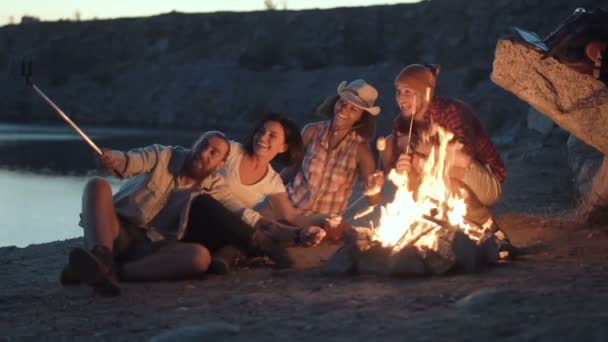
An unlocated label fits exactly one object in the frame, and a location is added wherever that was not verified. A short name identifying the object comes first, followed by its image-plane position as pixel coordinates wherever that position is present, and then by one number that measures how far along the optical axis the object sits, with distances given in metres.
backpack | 6.23
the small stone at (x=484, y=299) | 4.75
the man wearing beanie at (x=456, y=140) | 7.00
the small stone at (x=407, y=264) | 5.96
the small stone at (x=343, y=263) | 6.18
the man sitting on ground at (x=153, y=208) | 6.01
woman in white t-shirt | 6.86
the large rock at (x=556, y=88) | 7.18
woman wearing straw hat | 7.51
